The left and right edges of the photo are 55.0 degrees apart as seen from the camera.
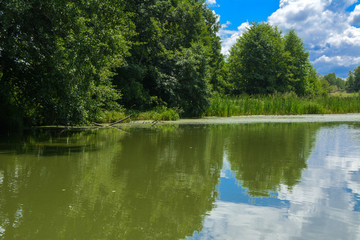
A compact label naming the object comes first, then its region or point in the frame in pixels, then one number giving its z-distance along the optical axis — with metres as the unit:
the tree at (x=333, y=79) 181.62
